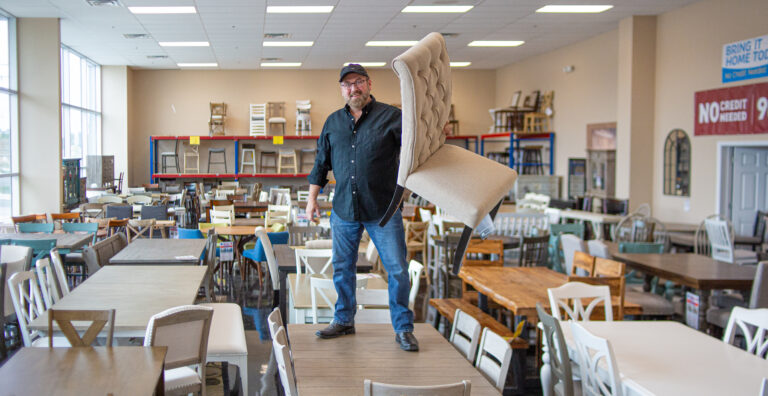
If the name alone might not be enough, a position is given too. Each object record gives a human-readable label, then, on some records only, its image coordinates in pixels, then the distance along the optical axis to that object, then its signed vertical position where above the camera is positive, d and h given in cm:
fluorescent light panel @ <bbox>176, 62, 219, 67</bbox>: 1764 +277
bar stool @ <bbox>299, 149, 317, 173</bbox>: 1898 +37
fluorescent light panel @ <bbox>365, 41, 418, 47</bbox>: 1410 +273
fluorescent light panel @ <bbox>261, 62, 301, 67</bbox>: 1755 +282
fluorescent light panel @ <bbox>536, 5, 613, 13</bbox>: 1052 +265
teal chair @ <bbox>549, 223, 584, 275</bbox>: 772 -76
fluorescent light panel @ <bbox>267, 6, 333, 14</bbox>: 1052 +257
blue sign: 880 +159
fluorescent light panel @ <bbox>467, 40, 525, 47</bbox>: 1400 +275
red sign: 892 +92
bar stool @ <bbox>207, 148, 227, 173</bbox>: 1876 +37
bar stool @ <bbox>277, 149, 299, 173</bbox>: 1843 +33
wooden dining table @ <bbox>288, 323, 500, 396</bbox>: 281 -88
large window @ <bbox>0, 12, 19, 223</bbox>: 1081 +71
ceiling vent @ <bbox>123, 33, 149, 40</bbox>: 1303 +261
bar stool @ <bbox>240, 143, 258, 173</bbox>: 1866 +40
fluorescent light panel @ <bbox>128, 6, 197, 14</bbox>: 1057 +253
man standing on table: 312 -3
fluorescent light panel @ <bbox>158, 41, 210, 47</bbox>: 1398 +265
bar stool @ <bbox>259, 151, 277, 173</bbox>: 1889 +31
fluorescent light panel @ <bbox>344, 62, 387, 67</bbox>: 1764 +287
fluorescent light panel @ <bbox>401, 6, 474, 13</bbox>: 1047 +259
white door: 960 -11
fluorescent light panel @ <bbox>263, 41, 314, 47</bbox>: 1409 +270
